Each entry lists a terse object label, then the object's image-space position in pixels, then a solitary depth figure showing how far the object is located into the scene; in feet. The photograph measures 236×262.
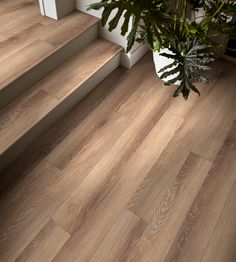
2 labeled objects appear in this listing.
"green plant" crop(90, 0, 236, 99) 5.36
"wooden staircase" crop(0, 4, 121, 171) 5.26
